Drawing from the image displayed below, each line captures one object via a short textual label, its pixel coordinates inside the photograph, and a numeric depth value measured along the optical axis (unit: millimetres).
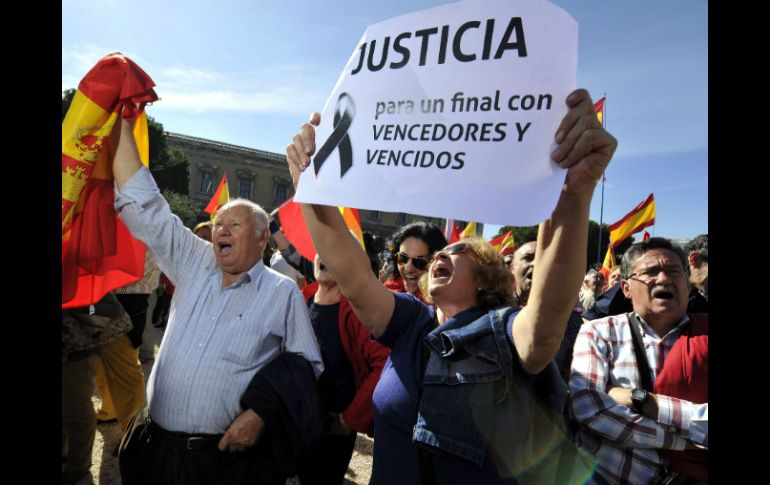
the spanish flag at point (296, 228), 4160
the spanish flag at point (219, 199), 7719
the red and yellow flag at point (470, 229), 7456
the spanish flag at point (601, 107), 5937
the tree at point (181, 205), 36594
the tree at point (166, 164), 34562
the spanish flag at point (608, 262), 8336
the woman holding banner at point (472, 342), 1393
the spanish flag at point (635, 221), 8764
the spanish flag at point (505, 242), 8344
